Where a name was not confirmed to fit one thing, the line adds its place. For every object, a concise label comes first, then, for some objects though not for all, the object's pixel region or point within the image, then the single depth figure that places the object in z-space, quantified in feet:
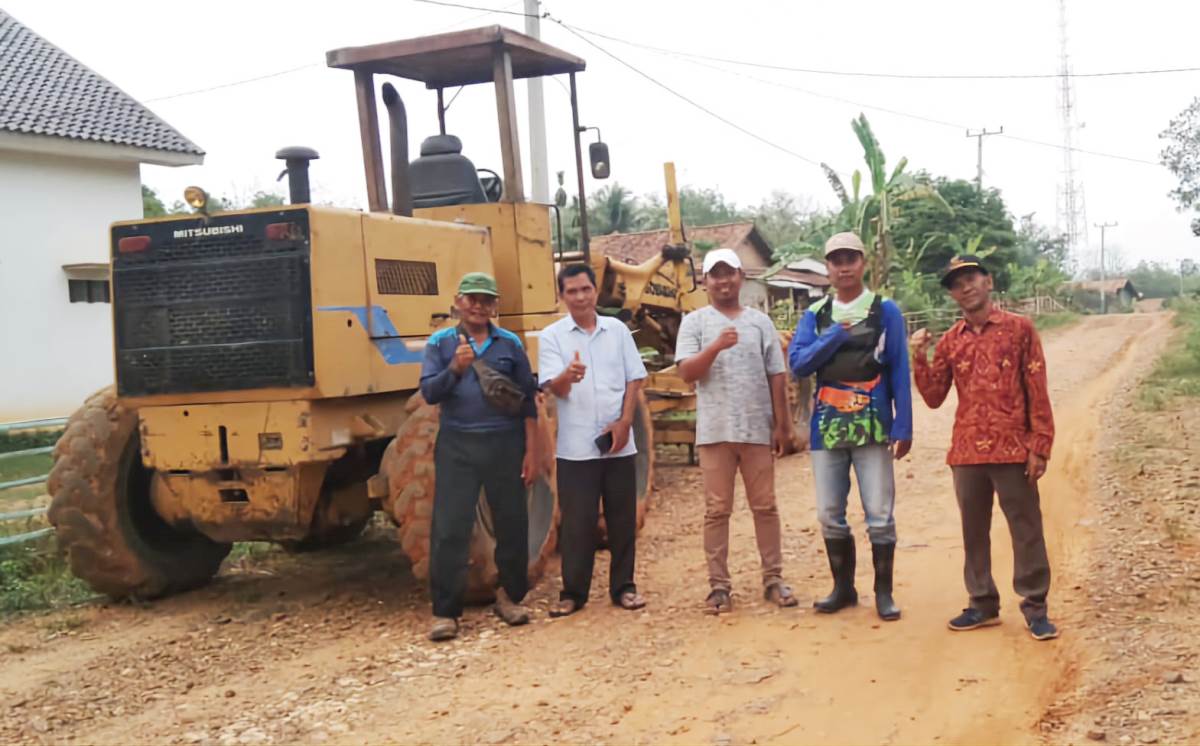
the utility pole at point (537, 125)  25.66
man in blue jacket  17.29
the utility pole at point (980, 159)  144.57
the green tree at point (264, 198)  125.79
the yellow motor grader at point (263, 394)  18.78
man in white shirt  19.04
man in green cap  18.20
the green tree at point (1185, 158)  79.10
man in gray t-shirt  18.42
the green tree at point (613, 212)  127.74
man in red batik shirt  16.05
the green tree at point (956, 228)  111.96
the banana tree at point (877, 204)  74.38
